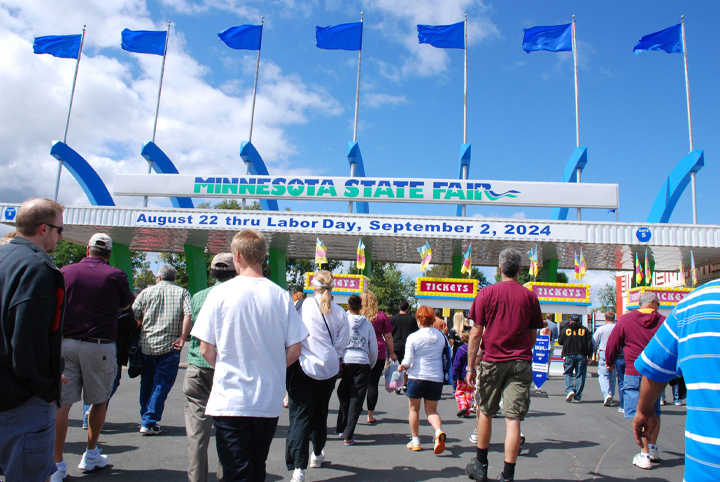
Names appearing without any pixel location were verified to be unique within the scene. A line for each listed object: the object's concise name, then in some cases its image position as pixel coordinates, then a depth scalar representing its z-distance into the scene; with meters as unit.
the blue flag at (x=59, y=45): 22.19
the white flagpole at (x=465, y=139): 19.78
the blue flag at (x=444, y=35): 22.38
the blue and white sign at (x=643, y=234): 16.83
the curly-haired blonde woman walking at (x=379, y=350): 7.12
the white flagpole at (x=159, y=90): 21.86
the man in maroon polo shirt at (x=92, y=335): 4.29
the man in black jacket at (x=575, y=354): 10.09
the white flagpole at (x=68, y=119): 20.46
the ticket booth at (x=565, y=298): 16.80
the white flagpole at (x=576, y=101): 20.58
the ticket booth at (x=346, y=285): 16.98
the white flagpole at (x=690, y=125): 18.62
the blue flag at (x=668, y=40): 20.50
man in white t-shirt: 2.74
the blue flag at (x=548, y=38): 21.75
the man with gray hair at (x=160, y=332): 5.75
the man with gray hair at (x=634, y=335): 5.92
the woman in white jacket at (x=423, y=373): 5.53
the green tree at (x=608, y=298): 72.71
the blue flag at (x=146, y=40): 22.97
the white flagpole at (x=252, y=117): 21.05
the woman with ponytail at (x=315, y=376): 4.23
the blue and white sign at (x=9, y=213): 18.91
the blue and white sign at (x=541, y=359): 10.12
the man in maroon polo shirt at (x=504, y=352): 4.32
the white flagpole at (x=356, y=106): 20.02
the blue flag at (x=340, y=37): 22.36
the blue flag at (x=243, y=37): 23.14
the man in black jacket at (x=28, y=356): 2.28
